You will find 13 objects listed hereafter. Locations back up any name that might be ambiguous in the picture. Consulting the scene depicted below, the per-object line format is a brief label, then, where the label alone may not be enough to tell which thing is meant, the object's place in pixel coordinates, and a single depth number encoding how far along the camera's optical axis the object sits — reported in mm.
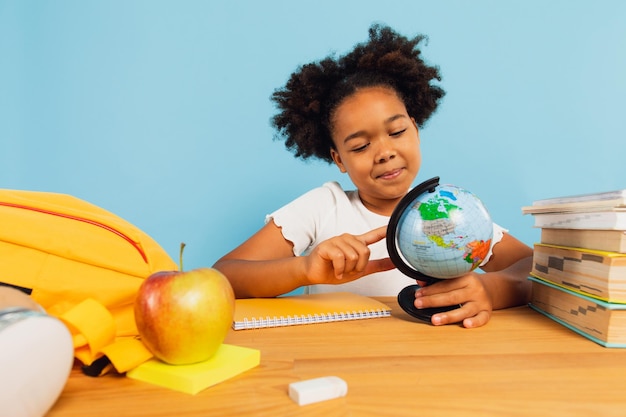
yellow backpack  644
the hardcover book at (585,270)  806
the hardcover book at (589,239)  827
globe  879
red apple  620
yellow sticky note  605
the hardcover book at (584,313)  804
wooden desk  559
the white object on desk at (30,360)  439
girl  1361
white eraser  565
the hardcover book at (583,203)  827
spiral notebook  952
